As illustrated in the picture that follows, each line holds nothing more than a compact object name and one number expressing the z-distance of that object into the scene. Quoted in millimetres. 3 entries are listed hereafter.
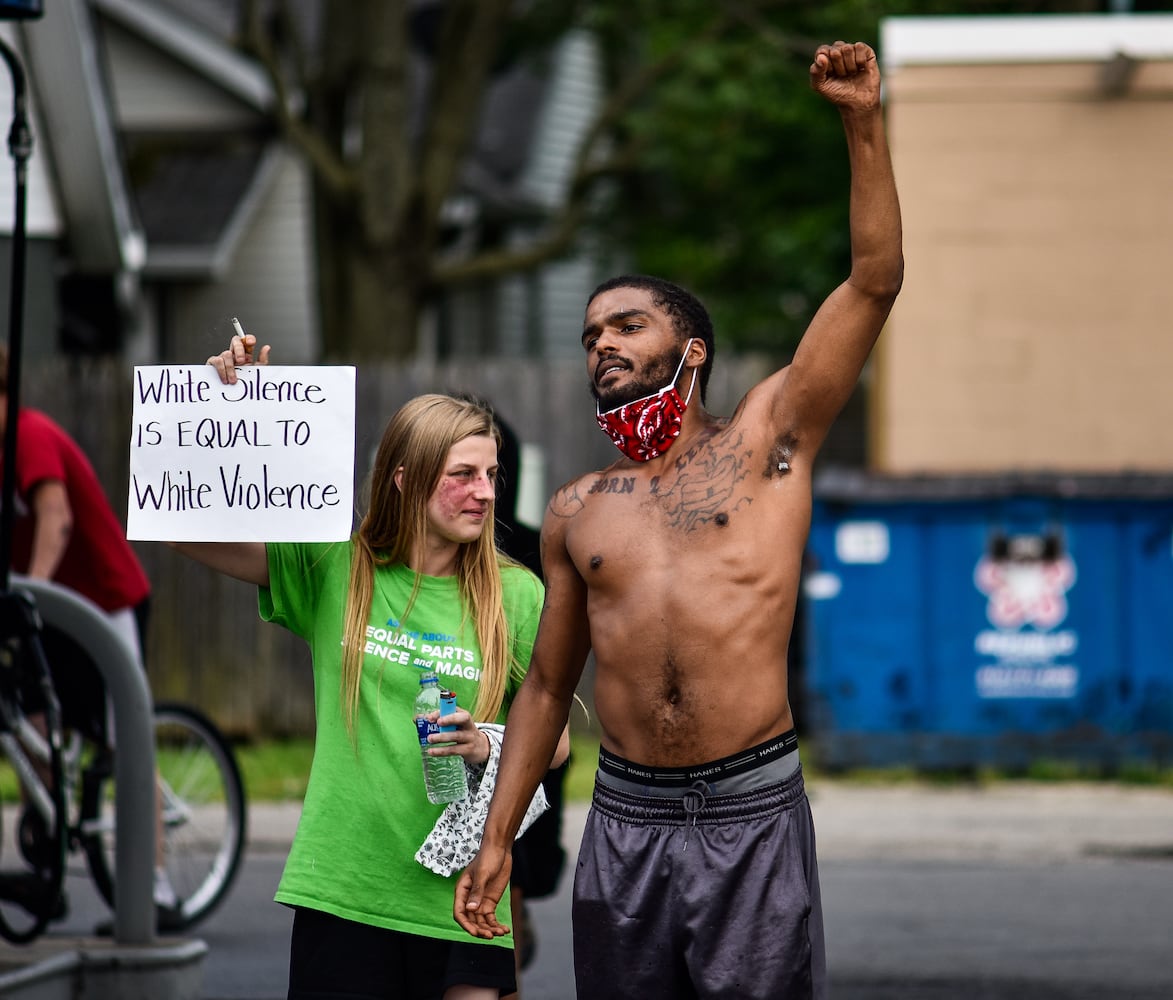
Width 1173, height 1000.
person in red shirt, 13484
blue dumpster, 20859
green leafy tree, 30047
